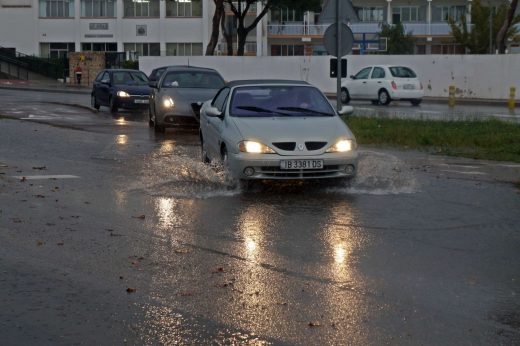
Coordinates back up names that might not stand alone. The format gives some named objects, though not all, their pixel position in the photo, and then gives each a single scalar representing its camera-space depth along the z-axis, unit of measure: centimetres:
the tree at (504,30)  4237
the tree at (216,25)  5038
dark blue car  2755
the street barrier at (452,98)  3469
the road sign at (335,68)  1902
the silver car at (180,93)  2033
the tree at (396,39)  6525
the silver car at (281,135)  1127
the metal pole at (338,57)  1851
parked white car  3509
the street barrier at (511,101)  3258
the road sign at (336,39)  1861
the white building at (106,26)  7094
